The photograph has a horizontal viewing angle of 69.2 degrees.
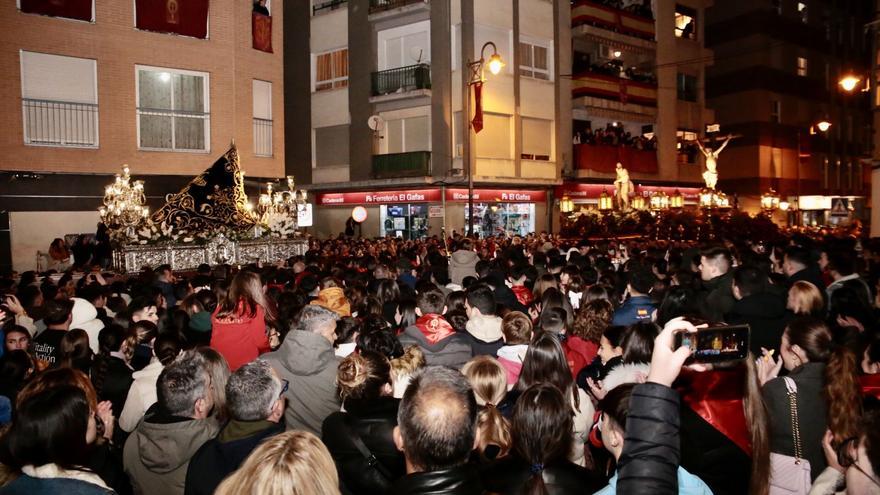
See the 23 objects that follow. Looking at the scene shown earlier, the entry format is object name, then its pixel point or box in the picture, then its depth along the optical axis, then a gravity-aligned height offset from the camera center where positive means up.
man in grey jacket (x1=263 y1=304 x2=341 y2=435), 4.99 -1.06
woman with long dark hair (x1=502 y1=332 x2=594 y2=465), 4.49 -1.01
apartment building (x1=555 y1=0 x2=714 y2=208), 35.28 +8.07
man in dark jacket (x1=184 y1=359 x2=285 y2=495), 3.48 -1.08
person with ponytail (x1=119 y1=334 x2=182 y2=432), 4.91 -1.22
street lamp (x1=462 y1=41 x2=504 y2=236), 20.34 +5.42
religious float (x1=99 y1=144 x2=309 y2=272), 14.48 +0.31
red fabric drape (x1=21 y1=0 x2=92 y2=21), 18.28 +6.74
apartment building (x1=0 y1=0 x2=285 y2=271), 18.39 +4.32
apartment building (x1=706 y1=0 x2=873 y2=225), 44.62 +9.94
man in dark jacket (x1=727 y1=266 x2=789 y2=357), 6.47 -0.89
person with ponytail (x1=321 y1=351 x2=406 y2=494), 3.72 -1.24
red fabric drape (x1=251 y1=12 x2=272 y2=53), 22.61 +7.31
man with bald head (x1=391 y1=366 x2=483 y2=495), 2.60 -0.87
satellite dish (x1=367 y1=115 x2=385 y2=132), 31.89 +5.63
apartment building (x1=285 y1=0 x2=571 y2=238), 30.67 +6.23
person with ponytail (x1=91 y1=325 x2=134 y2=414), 5.45 -1.21
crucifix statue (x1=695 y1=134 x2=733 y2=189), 30.06 +2.86
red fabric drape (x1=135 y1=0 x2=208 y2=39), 20.16 +7.13
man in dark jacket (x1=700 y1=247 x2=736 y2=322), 7.87 -0.67
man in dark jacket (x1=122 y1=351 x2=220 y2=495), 3.88 -1.20
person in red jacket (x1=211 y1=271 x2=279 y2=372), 6.73 -0.92
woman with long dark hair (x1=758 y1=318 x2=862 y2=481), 3.93 -1.08
